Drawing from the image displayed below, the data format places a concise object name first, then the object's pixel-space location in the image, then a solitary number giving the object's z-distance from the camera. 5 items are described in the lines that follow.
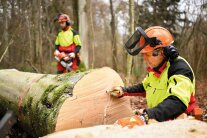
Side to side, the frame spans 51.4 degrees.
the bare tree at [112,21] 10.45
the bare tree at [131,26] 4.90
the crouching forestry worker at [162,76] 1.85
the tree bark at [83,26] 7.44
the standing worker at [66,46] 5.22
